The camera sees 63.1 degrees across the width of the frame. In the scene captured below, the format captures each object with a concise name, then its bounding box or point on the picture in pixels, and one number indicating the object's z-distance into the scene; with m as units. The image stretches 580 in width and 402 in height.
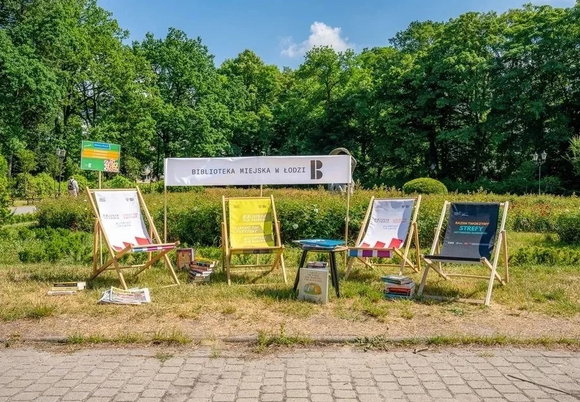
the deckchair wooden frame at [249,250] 5.90
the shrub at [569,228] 9.16
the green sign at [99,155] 7.30
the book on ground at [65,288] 5.35
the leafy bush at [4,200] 9.90
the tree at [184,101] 33.66
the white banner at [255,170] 6.91
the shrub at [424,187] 17.91
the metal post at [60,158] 26.29
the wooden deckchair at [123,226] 5.80
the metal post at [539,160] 24.27
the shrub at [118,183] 25.75
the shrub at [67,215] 10.73
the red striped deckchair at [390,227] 6.24
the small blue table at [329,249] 5.29
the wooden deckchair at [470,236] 5.47
